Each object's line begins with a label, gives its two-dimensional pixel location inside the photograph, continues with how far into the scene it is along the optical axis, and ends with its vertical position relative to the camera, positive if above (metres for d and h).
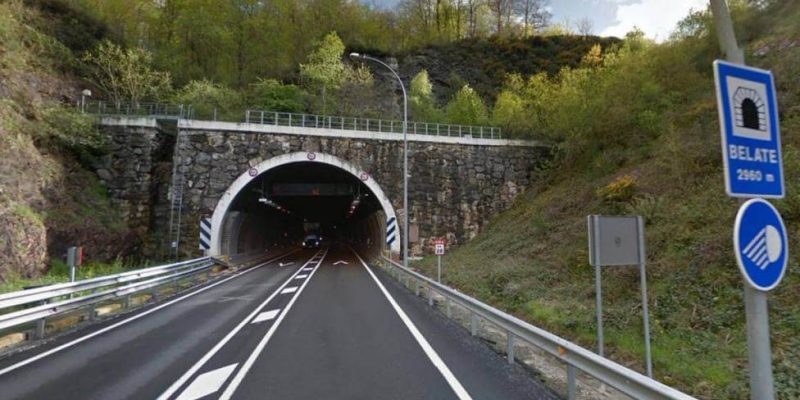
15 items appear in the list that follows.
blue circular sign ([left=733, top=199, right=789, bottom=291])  2.73 -0.05
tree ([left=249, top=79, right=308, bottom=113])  41.81 +13.68
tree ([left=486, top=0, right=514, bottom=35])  70.50 +36.69
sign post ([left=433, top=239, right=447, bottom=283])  16.00 -0.50
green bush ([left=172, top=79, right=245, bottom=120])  37.06 +12.01
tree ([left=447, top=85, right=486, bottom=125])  44.72 +13.21
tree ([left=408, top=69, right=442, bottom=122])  48.75 +15.50
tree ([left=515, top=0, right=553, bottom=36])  70.75 +35.53
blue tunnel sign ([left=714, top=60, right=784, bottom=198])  2.89 +0.73
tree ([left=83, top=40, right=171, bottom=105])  33.00 +12.50
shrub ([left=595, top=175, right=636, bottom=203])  18.52 +1.97
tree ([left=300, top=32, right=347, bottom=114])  46.94 +18.39
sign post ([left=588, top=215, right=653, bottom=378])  5.95 -0.12
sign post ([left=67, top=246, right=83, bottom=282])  11.21 -0.70
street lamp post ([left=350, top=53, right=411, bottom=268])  20.73 +1.75
